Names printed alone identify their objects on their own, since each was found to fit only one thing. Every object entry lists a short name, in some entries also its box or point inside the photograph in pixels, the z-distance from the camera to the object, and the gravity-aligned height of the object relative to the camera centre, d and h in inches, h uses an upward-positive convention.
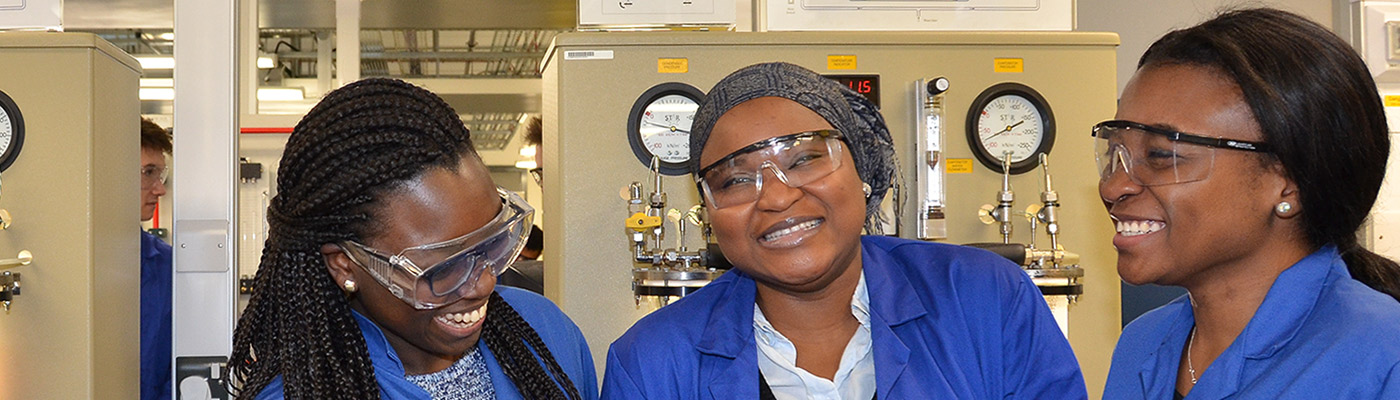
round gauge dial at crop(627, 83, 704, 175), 112.5 +8.3
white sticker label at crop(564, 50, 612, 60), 111.8 +15.5
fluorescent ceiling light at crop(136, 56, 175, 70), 314.5 +43.5
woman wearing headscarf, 57.9 -5.4
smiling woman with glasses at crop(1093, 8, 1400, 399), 46.6 +0.0
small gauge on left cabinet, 103.2 +7.7
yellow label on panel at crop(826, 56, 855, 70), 113.9 +14.9
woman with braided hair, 53.6 -2.1
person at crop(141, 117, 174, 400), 126.6 -8.9
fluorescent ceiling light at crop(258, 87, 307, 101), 331.0 +35.8
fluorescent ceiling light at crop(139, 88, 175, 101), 337.4 +36.0
